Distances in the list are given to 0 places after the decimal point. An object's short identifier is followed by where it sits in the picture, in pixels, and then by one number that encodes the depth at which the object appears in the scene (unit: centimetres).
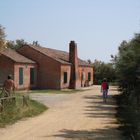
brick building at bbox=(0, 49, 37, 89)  2785
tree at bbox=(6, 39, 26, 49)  6254
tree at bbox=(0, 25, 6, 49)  2134
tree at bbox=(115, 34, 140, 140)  1108
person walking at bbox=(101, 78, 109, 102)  2043
